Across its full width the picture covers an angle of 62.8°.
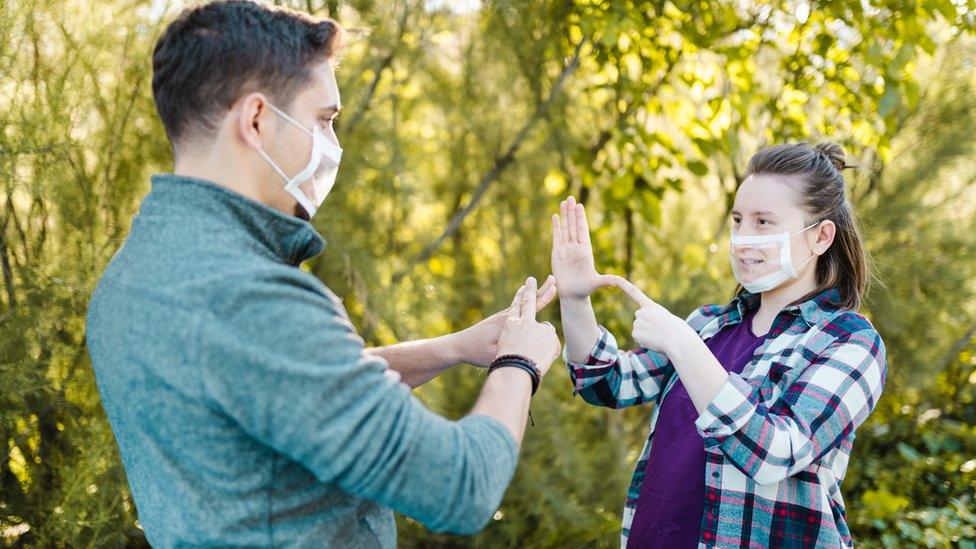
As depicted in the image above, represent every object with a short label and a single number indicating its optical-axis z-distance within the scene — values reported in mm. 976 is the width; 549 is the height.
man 1096
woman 1635
